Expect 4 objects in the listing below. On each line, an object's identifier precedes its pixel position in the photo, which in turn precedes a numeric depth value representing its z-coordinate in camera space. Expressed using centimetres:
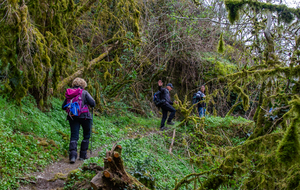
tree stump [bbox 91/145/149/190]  379
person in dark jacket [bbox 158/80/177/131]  1040
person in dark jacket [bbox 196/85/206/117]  1098
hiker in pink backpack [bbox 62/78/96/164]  587
